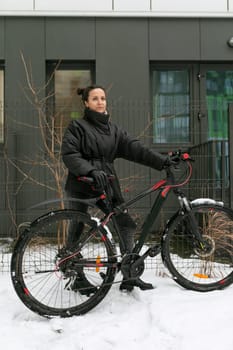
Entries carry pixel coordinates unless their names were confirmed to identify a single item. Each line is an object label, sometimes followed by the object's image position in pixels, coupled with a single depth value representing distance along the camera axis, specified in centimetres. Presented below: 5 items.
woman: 302
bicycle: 281
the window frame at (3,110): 658
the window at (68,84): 666
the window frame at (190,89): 678
